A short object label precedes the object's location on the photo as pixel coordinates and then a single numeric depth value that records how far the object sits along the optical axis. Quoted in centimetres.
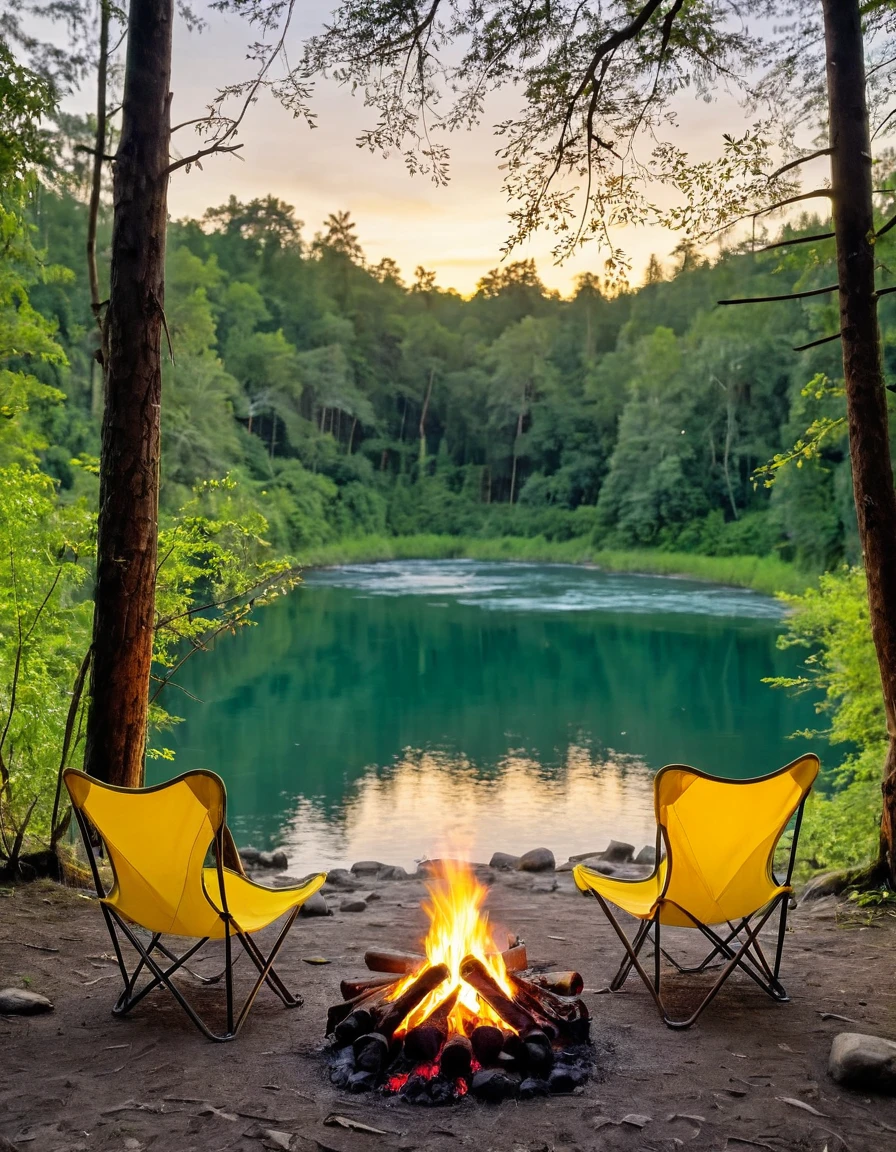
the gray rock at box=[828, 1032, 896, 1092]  209
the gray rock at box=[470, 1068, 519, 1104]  210
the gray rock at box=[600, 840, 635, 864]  666
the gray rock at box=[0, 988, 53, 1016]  254
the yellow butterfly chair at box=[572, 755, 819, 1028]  262
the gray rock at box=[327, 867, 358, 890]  575
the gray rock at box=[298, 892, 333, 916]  438
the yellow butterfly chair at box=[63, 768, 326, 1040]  248
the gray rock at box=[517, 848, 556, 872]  612
